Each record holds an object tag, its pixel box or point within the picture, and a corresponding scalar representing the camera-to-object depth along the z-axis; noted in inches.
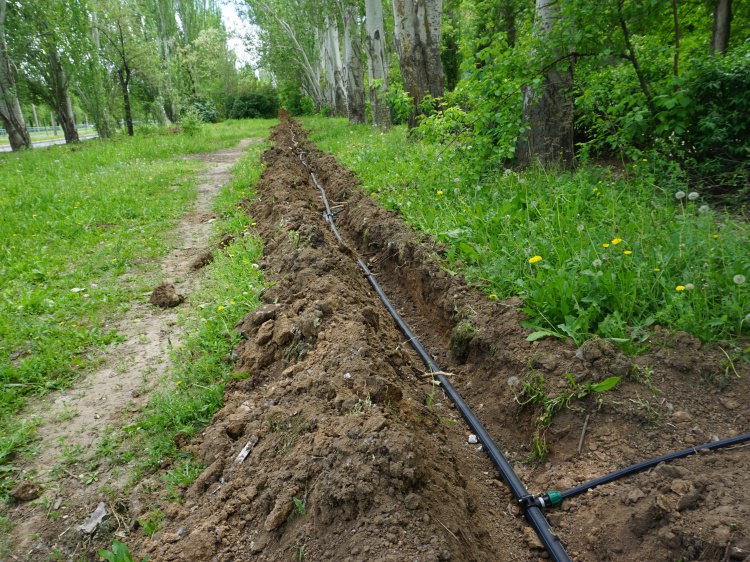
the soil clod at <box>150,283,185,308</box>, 199.3
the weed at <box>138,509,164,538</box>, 96.6
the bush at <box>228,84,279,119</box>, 1736.0
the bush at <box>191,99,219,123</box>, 1573.6
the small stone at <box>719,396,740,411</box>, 106.9
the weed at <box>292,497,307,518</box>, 88.2
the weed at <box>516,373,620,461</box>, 116.0
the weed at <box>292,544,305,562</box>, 81.7
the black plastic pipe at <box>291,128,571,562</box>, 98.0
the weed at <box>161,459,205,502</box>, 105.8
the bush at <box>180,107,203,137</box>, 872.3
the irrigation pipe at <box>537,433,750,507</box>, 99.1
